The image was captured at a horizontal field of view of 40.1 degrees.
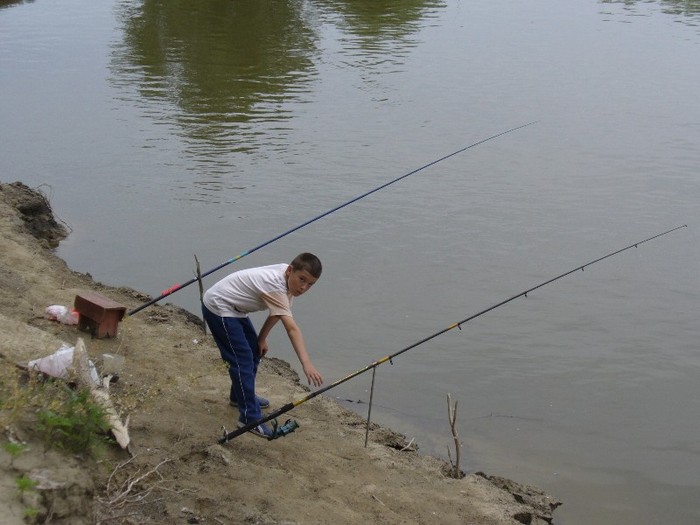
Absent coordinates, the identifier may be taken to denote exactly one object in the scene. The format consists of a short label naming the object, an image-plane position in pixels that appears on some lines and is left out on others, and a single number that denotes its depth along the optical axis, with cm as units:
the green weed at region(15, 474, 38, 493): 324
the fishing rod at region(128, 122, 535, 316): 635
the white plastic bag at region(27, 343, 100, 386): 461
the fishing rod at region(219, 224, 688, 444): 491
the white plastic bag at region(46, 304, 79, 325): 627
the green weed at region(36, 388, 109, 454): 367
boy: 500
